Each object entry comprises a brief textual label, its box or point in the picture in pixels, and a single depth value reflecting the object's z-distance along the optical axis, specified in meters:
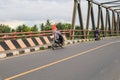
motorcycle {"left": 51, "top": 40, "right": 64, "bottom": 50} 19.39
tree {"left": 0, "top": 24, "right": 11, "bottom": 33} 120.75
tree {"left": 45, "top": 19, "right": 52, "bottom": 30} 132.25
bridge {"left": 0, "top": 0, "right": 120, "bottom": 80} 8.80
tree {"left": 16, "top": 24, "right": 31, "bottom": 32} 130.75
